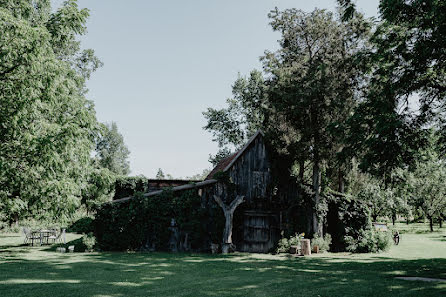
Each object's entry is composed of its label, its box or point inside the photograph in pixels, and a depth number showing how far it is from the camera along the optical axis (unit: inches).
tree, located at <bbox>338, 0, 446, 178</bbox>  513.3
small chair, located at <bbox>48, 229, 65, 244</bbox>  825.8
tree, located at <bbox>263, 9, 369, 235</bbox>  756.6
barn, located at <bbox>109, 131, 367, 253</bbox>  794.2
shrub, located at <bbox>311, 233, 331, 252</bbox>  788.0
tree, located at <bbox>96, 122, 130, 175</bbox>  2804.6
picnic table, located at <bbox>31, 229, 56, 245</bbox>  816.9
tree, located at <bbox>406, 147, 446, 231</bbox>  1654.8
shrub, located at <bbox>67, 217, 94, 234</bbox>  1216.2
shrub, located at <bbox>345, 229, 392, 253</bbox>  812.0
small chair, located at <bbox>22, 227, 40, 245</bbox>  804.1
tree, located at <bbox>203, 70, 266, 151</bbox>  1451.8
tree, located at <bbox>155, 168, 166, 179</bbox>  2508.6
